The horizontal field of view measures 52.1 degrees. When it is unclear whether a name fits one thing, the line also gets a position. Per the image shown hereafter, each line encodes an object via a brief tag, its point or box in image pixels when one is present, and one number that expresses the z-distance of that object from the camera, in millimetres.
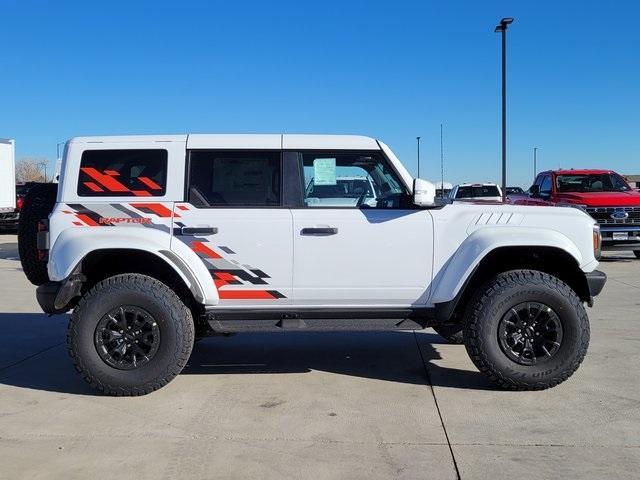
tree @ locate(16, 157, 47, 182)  87350
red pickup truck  14375
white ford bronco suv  5090
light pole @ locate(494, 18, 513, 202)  19312
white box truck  23053
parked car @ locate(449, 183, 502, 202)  19953
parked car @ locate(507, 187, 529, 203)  32397
